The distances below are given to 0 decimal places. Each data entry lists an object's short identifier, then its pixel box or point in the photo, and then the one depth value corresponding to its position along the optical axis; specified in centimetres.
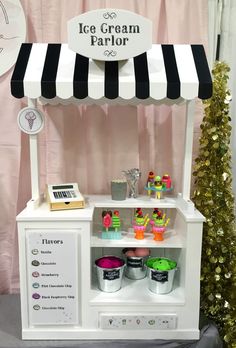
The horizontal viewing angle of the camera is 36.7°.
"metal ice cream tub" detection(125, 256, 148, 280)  204
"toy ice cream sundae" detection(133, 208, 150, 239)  190
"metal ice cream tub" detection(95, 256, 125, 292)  185
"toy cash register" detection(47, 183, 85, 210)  177
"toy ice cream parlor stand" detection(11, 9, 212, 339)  161
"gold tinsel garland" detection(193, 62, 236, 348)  192
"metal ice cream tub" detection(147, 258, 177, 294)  184
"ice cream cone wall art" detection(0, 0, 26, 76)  206
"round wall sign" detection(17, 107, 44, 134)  176
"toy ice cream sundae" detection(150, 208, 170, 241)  188
